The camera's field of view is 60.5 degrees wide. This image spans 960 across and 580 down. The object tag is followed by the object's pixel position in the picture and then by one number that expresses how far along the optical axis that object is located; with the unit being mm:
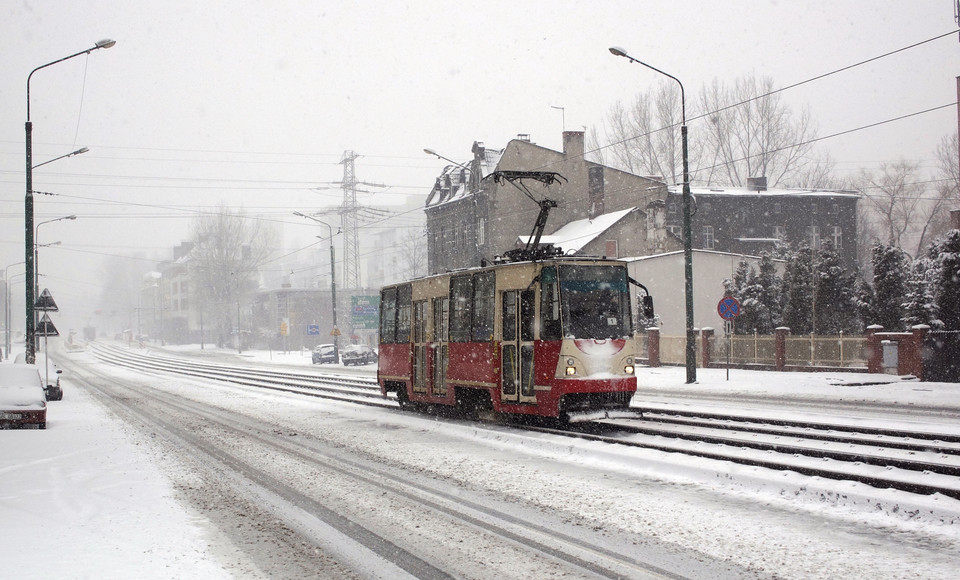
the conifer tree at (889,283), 31125
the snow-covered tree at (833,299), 34844
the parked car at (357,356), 51812
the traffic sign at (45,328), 29203
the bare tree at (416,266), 76462
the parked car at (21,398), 17203
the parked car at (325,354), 54719
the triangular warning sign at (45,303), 27578
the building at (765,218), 60500
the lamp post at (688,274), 25422
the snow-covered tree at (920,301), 28484
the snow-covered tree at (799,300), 34438
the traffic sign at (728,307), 26141
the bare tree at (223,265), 87750
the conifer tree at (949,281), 26469
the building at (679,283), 42219
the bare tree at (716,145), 63812
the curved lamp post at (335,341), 51572
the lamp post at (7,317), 71250
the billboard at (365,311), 55719
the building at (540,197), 55219
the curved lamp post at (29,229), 25172
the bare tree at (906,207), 63969
